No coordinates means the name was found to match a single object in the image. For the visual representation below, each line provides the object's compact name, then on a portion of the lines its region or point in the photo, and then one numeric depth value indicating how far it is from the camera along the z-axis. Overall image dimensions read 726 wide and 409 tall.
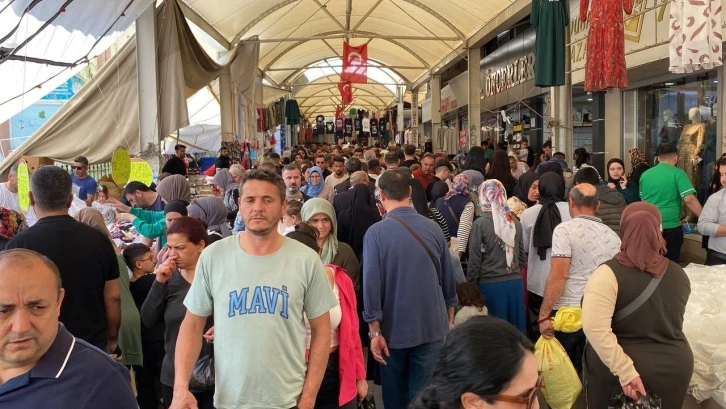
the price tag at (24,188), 5.22
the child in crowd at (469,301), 5.05
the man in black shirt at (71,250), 3.49
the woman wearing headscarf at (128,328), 4.30
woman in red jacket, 3.34
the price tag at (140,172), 8.01
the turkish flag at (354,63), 19.61
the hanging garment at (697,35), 6.36
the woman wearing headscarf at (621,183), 8.03
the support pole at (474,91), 20.36
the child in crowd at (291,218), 5.03
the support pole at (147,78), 10.27
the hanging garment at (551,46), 11.21
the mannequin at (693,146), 9.80
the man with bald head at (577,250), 4.59
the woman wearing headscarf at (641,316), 3.32
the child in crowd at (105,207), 6.88
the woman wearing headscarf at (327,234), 4.65
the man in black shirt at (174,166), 10.69
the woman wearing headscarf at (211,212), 5.83
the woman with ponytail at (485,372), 1.71
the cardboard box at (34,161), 8.32
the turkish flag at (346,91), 26.20
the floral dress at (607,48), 8.50
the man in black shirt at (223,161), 14.21
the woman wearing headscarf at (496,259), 5.34
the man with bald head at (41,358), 1.92
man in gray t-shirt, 2.82
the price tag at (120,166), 7.55
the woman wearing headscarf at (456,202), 6.37
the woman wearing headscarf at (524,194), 6.66
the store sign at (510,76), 16.48
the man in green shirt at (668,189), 6.82
